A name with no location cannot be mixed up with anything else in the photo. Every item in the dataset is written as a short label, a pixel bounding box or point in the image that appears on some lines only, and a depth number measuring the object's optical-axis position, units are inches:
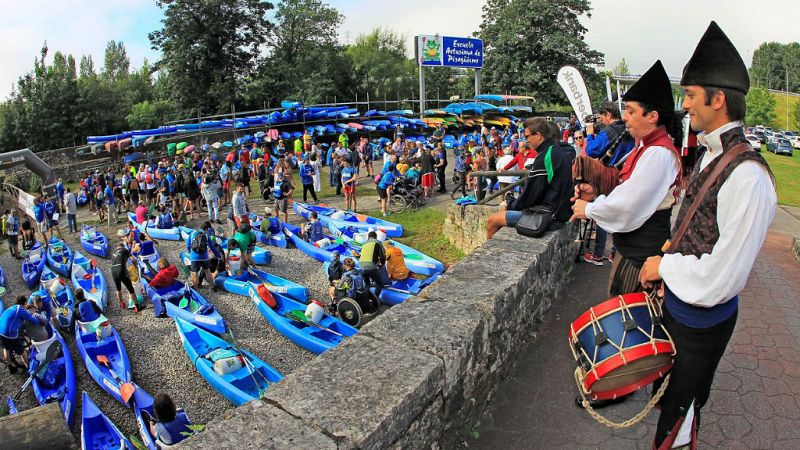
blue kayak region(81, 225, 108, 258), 568.7
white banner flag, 358.3
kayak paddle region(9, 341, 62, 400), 304.7
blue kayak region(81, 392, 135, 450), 241.1
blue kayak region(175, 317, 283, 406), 276.7
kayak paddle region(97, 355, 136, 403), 270.7
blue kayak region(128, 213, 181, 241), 595.5
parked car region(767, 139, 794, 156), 1459.2
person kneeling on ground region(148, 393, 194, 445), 218.7
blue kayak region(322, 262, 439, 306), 378.9
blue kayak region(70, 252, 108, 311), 421.7
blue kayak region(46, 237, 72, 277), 503.8
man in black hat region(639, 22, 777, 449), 70.9
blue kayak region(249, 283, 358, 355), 326.6
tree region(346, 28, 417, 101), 1737.2
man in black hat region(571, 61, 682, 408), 105.7
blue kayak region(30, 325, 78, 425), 285.3
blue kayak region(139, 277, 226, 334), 349.4
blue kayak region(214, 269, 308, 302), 393.1
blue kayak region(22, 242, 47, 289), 506.6
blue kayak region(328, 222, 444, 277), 438.0
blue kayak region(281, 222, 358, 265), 502.3
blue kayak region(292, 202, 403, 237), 540.1
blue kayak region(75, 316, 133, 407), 295.3
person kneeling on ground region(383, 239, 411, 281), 404.8
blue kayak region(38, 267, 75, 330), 376.8
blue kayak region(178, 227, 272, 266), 490.3
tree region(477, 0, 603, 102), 1550.2
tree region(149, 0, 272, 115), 1434.5
